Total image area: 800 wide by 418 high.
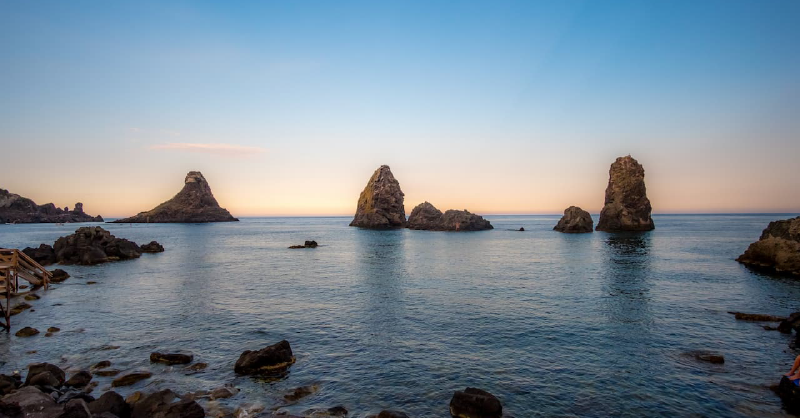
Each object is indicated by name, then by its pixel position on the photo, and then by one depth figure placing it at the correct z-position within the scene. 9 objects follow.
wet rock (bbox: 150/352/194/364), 19.58
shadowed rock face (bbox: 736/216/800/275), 45.88
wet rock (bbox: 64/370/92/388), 16.69
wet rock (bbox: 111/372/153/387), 16.95
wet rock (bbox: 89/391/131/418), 13.61
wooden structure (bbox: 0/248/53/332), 26.57
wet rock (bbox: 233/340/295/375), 18.39
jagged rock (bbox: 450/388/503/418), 14.14
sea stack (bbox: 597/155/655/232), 127.44
